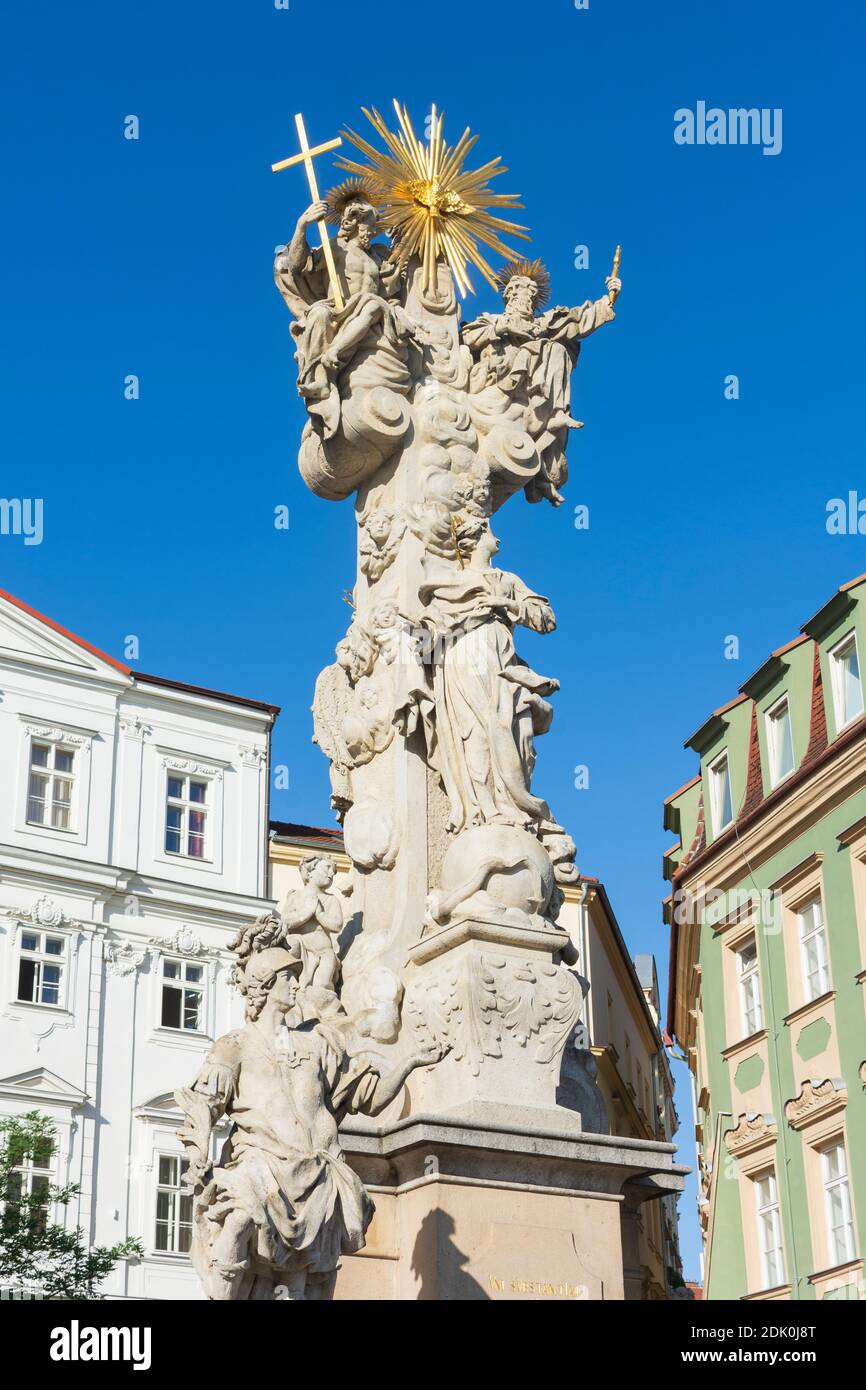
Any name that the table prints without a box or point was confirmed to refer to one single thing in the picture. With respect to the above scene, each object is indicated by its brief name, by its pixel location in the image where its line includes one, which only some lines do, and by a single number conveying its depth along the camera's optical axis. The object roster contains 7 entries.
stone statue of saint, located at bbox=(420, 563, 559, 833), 9.09
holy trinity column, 8.77
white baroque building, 27.83
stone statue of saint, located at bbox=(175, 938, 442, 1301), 6.38
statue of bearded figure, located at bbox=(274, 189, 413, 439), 10.10
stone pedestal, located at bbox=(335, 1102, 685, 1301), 7.65
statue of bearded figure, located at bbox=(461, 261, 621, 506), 10.54
